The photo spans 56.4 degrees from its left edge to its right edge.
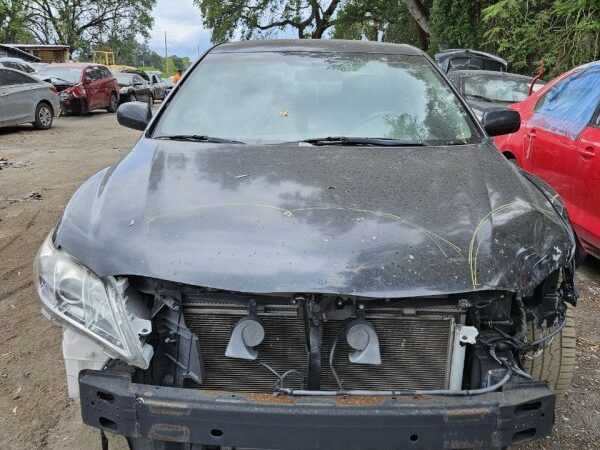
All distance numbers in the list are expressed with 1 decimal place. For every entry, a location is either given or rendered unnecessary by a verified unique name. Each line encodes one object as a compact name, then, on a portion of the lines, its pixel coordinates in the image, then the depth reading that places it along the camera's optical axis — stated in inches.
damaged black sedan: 65.2
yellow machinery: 1476.4
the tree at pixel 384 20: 975.0
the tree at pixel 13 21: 1268.5
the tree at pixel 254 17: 1074.1
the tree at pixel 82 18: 1451.8
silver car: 453.1
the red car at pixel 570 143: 155.4
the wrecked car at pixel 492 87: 339.9
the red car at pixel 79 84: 631.2
